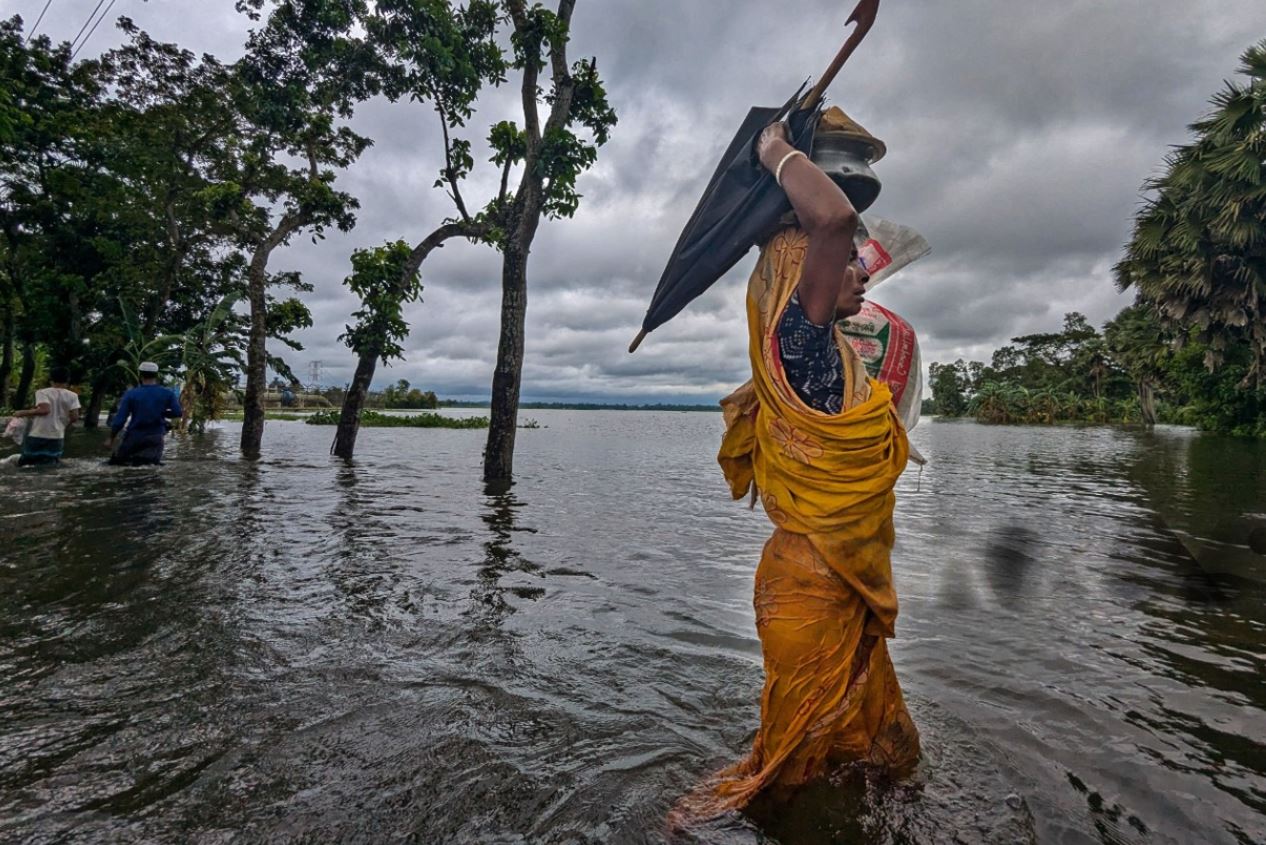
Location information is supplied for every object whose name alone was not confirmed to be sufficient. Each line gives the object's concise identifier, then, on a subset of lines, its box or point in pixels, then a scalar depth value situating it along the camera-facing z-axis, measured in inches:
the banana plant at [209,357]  755.4
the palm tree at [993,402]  2541.8
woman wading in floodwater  71.1
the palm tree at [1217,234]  584.1
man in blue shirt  342.6
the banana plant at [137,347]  689.9
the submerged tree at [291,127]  479.8
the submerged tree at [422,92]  432.5
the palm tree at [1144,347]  922.7
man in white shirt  356.5
